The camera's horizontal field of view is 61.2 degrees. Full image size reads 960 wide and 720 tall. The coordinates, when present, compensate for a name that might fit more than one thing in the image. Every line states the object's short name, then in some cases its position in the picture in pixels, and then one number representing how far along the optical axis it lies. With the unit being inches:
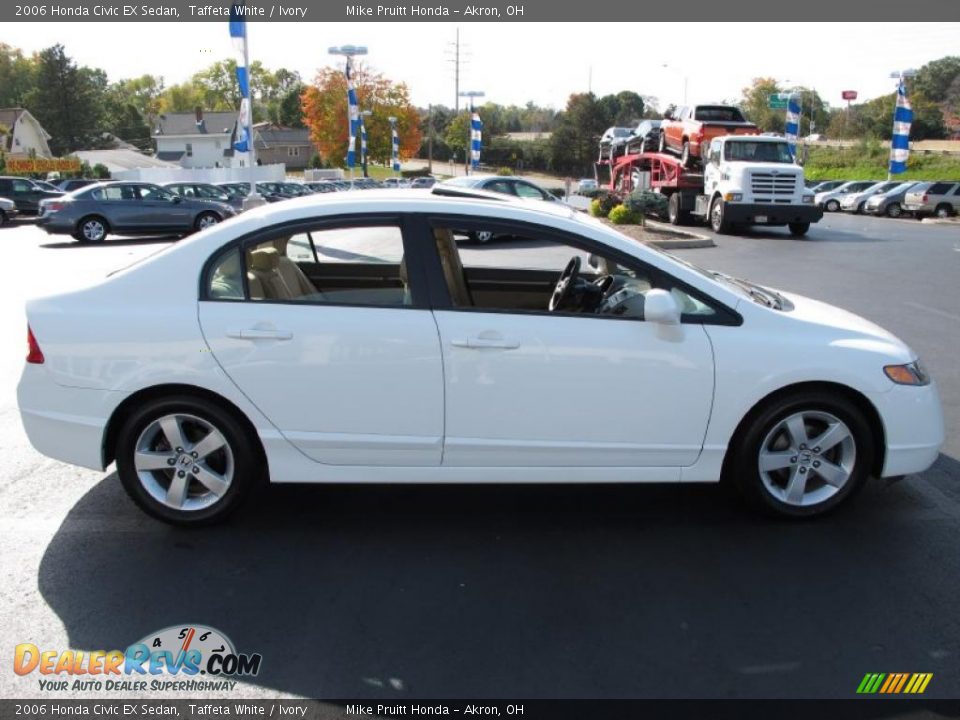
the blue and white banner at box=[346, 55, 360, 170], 1598.2
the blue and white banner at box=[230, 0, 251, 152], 817.5
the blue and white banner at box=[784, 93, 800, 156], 1579.7
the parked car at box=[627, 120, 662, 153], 1183.7
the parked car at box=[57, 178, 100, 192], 1368.1
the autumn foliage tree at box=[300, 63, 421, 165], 3142.2
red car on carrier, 1003.9
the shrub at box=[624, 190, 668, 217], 946.3
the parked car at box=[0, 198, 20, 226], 1135.0
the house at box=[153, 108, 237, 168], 3651.6
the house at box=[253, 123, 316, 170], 4141.2
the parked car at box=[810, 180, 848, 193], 1760.6
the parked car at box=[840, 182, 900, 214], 1514.5
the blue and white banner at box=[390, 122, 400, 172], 2591.0
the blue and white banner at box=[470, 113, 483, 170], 2050.9
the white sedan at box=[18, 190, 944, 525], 152.3
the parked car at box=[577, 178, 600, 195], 1873.8
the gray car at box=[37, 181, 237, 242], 832.9
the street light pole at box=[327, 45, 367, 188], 1552.7
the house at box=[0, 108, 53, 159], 2810.0
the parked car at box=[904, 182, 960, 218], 1325.0
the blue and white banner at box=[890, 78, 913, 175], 1470.2
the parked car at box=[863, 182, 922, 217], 1427.2
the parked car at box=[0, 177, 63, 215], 1214.0
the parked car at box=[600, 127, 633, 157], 1417.9
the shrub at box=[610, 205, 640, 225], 908.6
